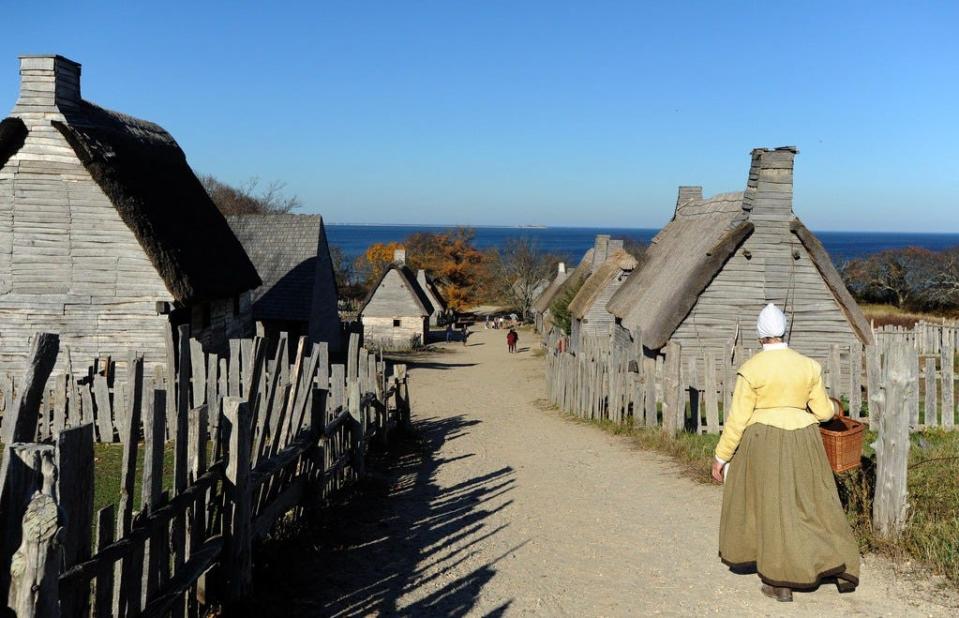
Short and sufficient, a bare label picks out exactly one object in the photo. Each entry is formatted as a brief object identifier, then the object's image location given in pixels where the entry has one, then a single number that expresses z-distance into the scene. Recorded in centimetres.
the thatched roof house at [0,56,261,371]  1532
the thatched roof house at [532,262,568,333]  5017
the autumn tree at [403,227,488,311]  6975
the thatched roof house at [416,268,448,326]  5572
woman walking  557
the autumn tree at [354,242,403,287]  7050
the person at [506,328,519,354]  4166
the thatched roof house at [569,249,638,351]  3234
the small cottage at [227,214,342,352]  2764
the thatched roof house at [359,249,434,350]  4603
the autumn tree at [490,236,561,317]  6950
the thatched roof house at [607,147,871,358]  1736
